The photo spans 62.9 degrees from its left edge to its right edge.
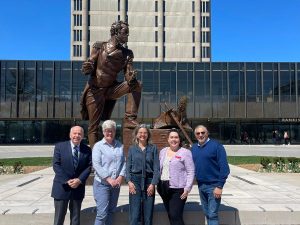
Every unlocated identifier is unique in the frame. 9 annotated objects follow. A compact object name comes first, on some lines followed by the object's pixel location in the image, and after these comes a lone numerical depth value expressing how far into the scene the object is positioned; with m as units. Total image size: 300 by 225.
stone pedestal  5.97
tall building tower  50.68
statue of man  5.73
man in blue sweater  3.35
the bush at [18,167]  9.41
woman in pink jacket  3.28
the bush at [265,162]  9.83
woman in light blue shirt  3.27
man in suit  3.20
